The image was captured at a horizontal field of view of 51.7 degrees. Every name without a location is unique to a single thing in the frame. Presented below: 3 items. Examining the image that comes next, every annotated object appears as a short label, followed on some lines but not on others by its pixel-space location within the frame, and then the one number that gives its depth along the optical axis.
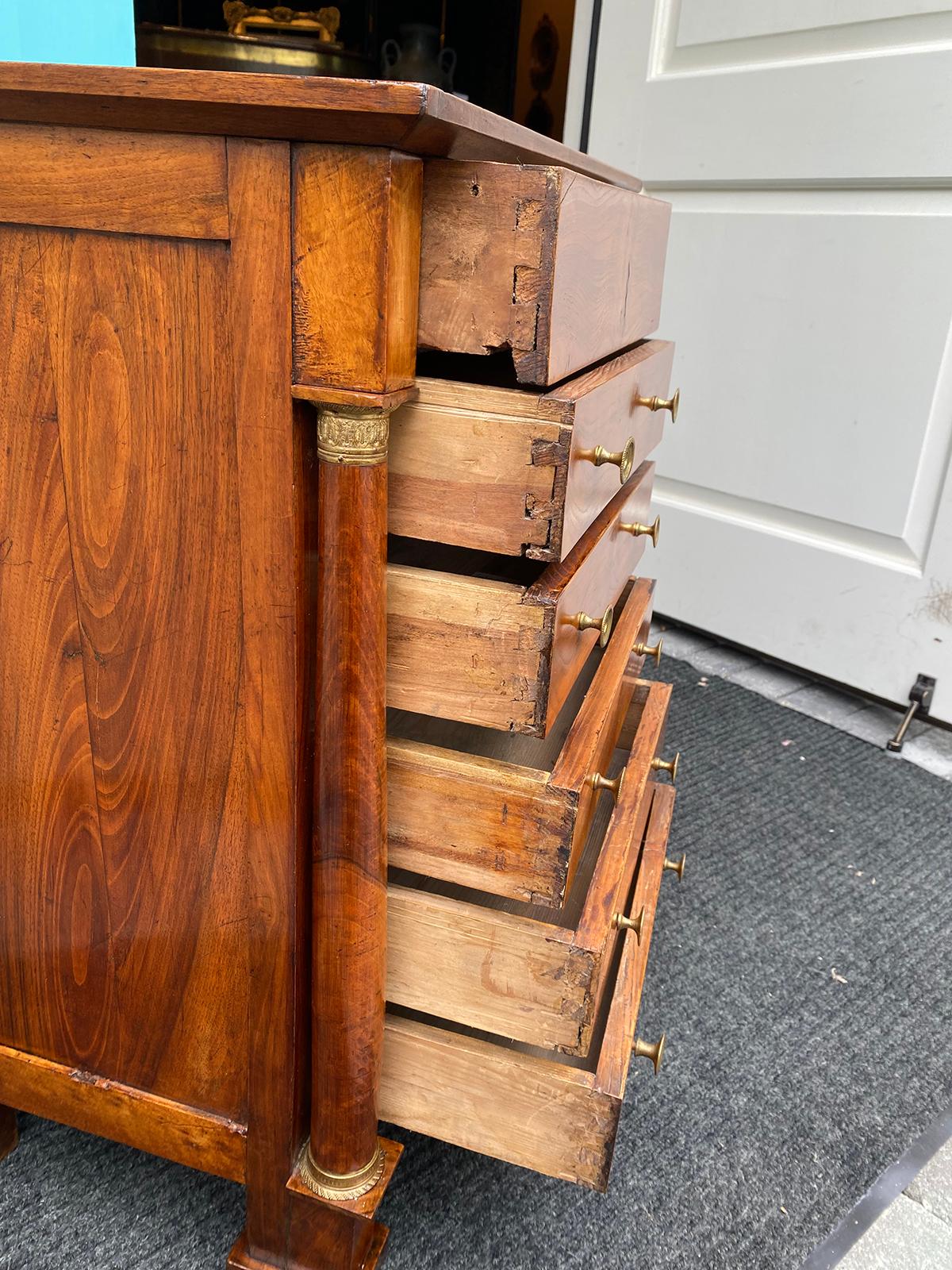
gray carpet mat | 0.72
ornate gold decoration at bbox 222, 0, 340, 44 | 1.79
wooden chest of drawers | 0.47
